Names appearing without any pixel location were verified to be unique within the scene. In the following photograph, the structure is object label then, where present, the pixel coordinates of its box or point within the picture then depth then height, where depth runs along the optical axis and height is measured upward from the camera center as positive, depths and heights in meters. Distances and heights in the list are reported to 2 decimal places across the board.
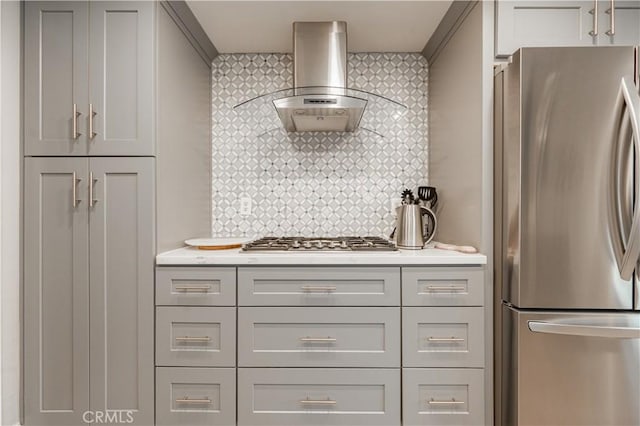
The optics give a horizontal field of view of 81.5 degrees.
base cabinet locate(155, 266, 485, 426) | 1.64 -0.61
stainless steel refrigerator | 1.44 -0.11
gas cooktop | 1.78 -0.18
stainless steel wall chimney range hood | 2.03 +0.82
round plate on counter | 1.85 -0.18
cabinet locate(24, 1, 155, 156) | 1.66 +0.59
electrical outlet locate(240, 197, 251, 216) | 2.45 +0.02
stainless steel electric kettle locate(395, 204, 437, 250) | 1.89 -0.09
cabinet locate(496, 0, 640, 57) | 1.66 +0.83
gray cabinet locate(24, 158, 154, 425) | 1.66 -0.35
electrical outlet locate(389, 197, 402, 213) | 2.43 +0.04
